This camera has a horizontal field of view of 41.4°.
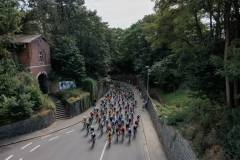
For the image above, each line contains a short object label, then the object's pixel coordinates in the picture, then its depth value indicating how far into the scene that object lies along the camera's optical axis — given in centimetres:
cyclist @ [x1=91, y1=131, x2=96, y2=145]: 2664
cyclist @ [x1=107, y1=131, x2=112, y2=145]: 2653
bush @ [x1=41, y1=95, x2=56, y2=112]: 3463
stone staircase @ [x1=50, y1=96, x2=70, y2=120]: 3922
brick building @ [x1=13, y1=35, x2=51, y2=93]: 4047
